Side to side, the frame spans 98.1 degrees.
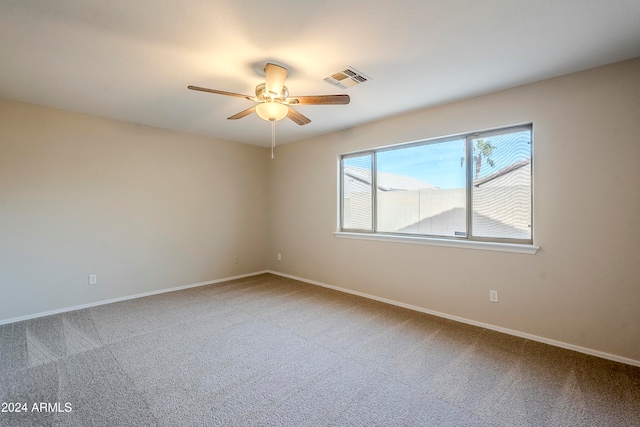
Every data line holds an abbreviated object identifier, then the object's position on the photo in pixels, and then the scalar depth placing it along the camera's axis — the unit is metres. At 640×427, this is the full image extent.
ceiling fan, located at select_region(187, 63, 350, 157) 2.36
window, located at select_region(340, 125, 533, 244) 2.95
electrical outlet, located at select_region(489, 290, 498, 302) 2.98
